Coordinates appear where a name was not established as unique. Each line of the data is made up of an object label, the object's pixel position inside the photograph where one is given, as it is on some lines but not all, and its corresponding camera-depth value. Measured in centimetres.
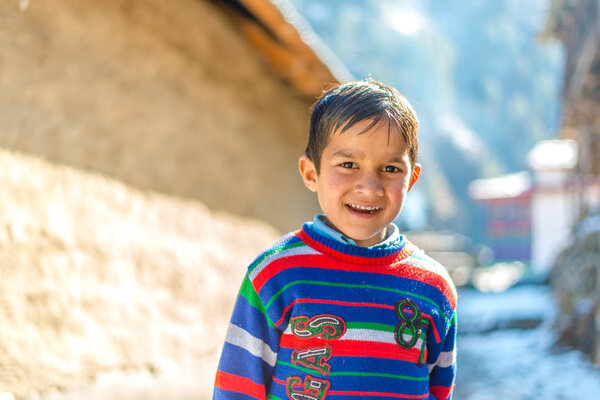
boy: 116
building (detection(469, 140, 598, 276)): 1858
